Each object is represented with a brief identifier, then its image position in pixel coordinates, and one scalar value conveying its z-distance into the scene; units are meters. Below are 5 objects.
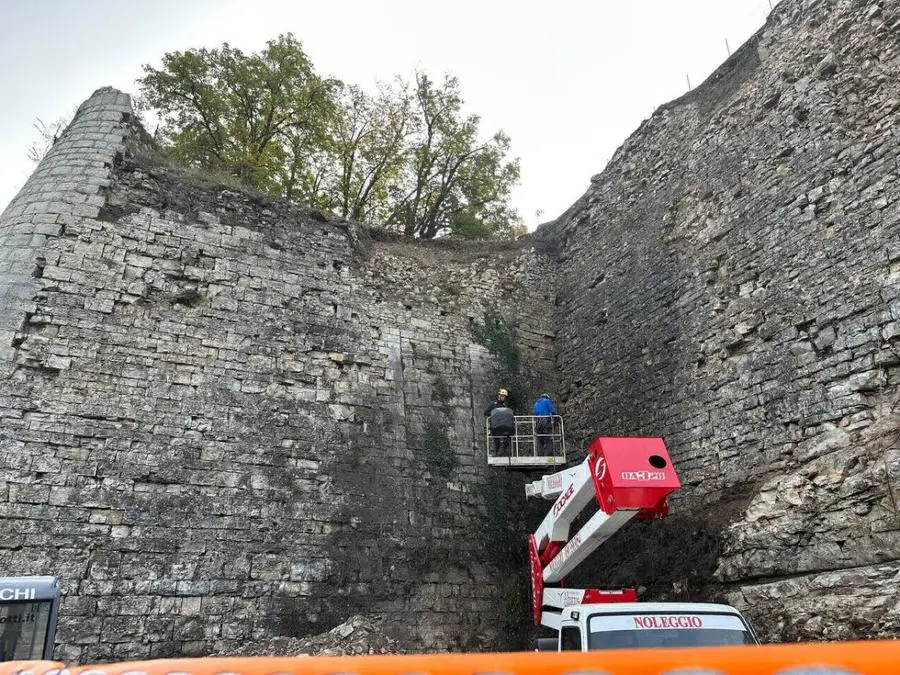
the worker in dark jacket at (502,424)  9.31
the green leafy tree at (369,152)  18.36
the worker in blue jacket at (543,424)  9.80
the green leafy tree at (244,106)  15.84
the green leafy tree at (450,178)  18.58
